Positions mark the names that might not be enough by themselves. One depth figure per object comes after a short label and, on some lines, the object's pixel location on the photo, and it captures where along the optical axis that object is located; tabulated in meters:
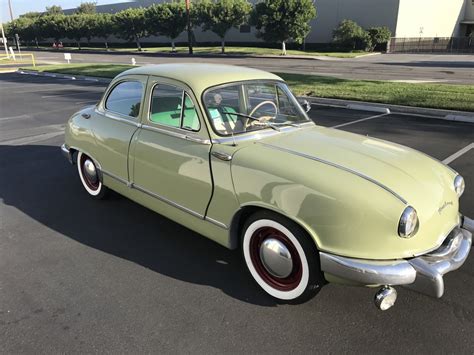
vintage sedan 2.55
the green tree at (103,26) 55.03
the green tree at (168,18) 46.72
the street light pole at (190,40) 38.78
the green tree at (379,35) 40.47
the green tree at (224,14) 41.72
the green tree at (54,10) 83.15
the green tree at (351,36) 40.28
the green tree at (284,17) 36.62
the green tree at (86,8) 76.81
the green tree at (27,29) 66.75
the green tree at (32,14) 82.71
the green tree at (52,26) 61.04
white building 41.91
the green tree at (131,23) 49.88
